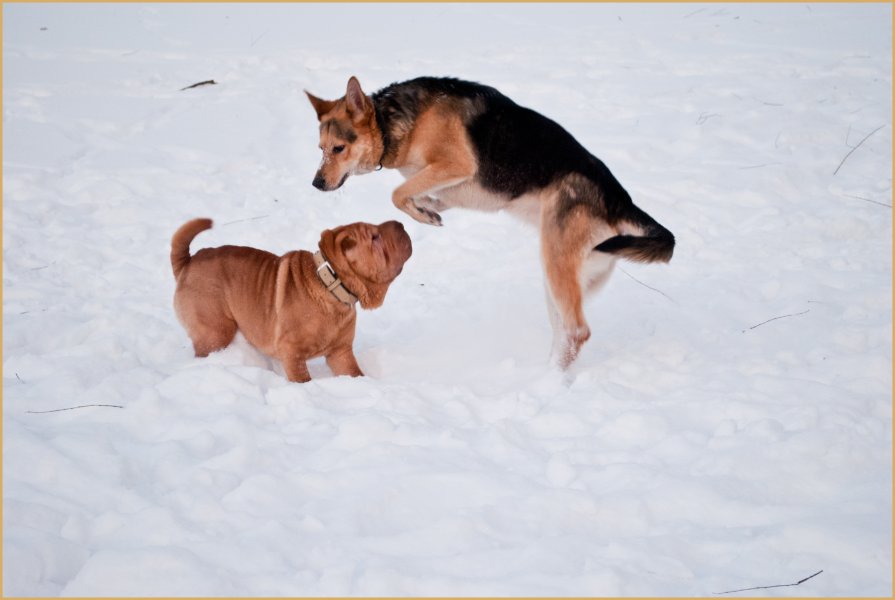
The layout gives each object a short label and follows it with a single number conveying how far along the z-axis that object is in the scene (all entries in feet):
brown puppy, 13.76
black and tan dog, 15.19
